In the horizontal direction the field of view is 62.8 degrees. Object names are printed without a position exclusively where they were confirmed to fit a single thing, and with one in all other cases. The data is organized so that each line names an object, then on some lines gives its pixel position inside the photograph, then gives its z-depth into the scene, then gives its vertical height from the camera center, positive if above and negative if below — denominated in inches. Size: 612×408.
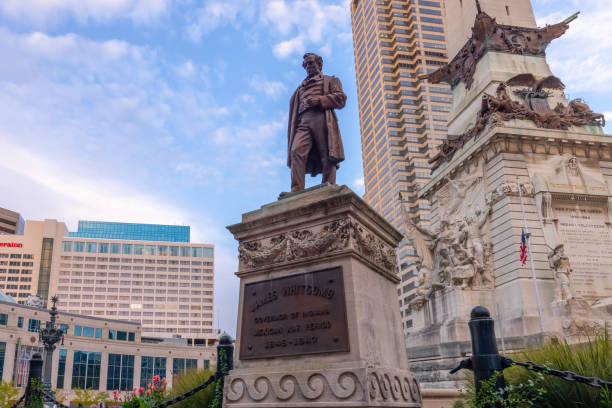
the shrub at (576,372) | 235.6 -15.4
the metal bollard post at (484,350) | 226.1 -2.0
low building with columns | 2822.3 +76.1
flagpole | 842.2 +147.2
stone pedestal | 269.3 +25.3
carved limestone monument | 858.1 +246.0
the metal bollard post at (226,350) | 317.4 +5.3
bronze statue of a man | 367.2 +162.0
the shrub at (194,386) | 350.6 -20.7
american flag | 870.0 +160.2
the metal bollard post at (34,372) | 375.9 -3.4
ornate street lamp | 1313.7 +75.8
